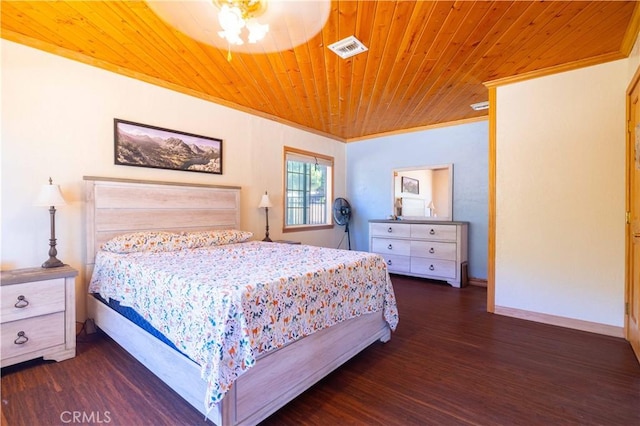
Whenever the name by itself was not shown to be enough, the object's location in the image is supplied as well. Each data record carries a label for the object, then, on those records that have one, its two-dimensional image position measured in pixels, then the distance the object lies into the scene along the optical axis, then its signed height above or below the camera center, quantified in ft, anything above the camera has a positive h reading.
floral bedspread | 4.54 -1.62
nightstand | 6.58 -2.37
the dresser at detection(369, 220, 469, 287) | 14.17 -1.77
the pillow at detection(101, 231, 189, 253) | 8.36 -0.88
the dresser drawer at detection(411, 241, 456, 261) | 14.24 -1.84
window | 15.94 +1.35
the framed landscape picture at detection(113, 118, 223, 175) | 9.58 +2.31
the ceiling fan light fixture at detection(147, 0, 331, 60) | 6.19 +4.45
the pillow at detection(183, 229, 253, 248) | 9.73 -0.86
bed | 4.85 -2.35
